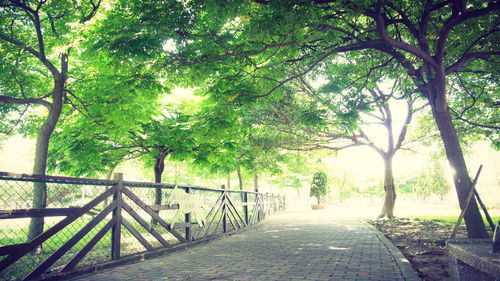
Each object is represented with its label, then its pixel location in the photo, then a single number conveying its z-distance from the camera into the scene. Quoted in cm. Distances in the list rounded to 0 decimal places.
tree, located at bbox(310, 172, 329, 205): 3053
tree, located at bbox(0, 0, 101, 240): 823
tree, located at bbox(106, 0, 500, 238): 565
